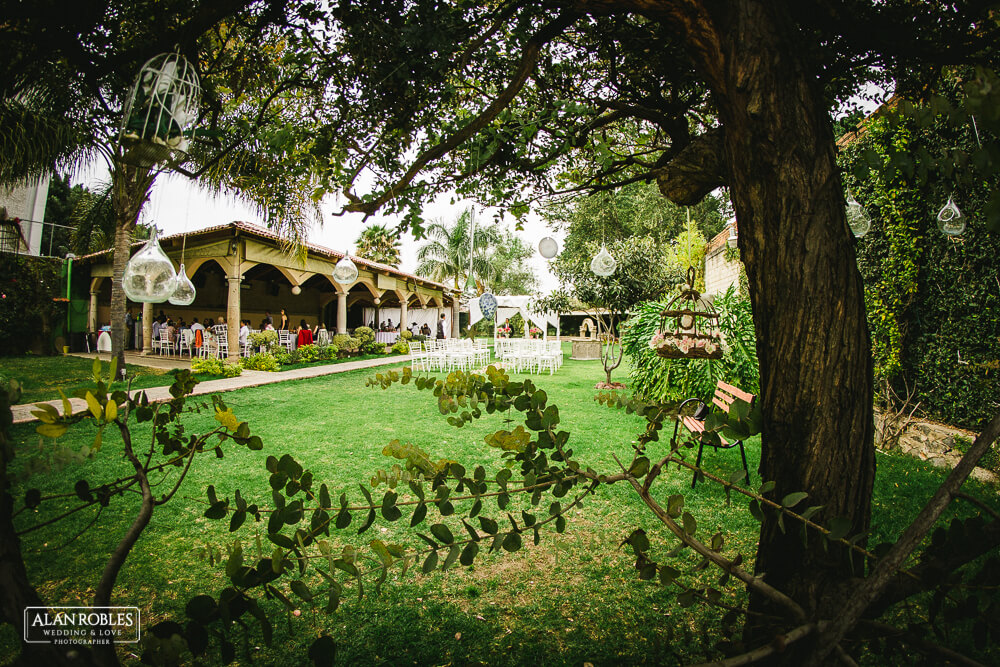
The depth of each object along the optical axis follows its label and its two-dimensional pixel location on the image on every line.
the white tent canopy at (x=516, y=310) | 21.33
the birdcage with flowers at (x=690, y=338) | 3.89
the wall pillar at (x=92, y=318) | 18.66
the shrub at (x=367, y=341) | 19.61
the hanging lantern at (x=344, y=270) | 11.12
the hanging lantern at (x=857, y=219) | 4.37
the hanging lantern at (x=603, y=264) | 9.05
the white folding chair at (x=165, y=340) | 17.06
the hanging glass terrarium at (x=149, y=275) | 5.66
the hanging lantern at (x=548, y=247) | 10.26
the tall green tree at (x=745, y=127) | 1.35
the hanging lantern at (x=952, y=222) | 4.29
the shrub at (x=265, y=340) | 14.81
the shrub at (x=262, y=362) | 13.55
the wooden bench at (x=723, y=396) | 4.34
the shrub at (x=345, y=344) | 18.33
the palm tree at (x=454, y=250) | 26.91
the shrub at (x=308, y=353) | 16.05
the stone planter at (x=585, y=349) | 20.64
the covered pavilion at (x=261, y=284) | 13.46
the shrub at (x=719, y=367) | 6.48
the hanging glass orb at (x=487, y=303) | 15.59
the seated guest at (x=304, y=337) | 17.70
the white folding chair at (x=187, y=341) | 16.27
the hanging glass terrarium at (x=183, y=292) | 9.16
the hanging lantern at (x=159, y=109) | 1.72
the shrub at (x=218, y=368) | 12.09
